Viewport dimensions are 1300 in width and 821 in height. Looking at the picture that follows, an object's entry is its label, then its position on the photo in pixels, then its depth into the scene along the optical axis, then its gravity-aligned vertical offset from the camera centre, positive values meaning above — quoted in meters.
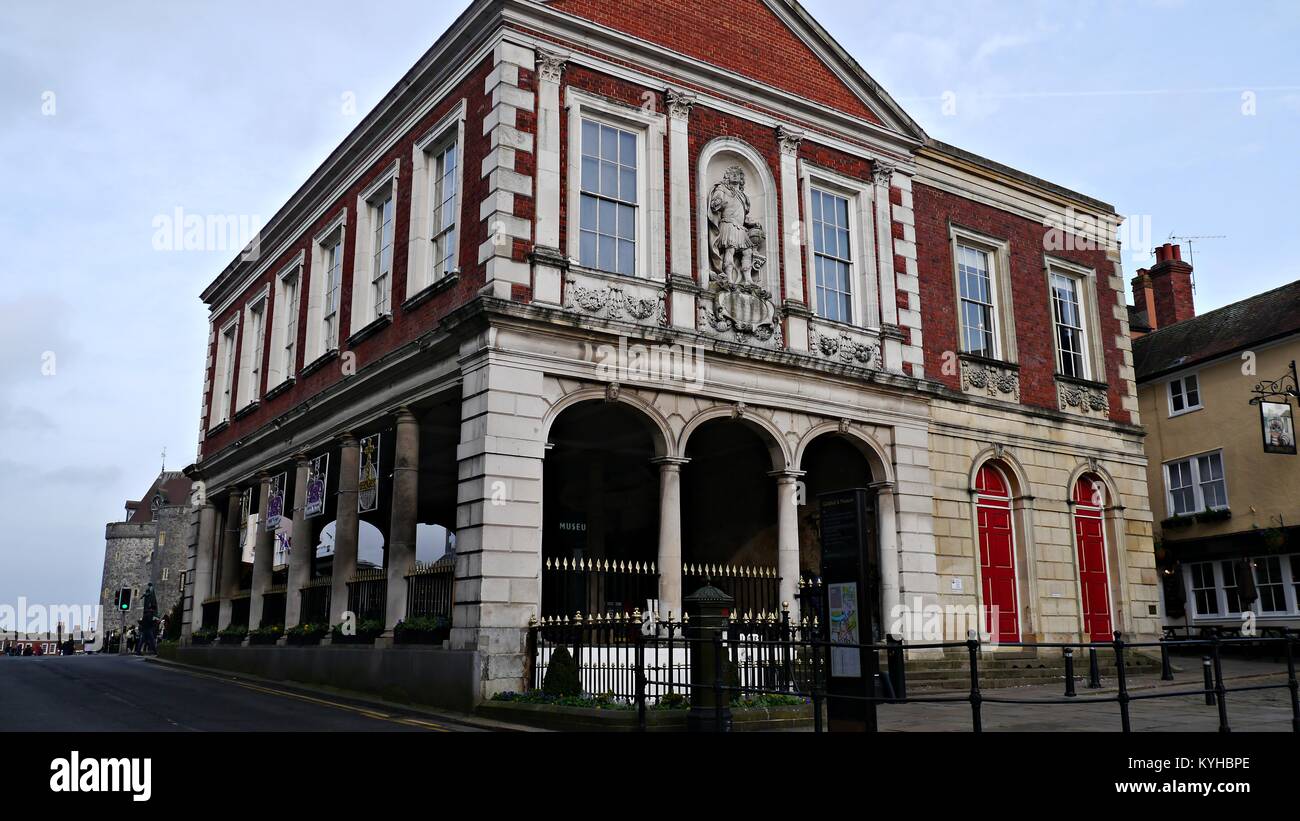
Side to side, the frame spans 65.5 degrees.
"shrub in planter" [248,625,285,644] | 20.98 -0.28
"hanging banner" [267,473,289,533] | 21.83 +2.54
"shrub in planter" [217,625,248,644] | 23.11 -0.29
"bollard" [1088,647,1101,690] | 15.73 -0.94
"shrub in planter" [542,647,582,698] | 12.87 -0.73
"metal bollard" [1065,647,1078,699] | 14.20 -0.83
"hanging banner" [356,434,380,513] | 17.58 +2.46
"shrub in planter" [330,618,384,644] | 16.80 -0.18
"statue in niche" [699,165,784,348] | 17.08 +5.87
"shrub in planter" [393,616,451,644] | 14.96 -0.15
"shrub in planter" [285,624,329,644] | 18.84 -0.23
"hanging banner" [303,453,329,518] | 19.75 +2.63
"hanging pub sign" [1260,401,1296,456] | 24.19 +4.38
